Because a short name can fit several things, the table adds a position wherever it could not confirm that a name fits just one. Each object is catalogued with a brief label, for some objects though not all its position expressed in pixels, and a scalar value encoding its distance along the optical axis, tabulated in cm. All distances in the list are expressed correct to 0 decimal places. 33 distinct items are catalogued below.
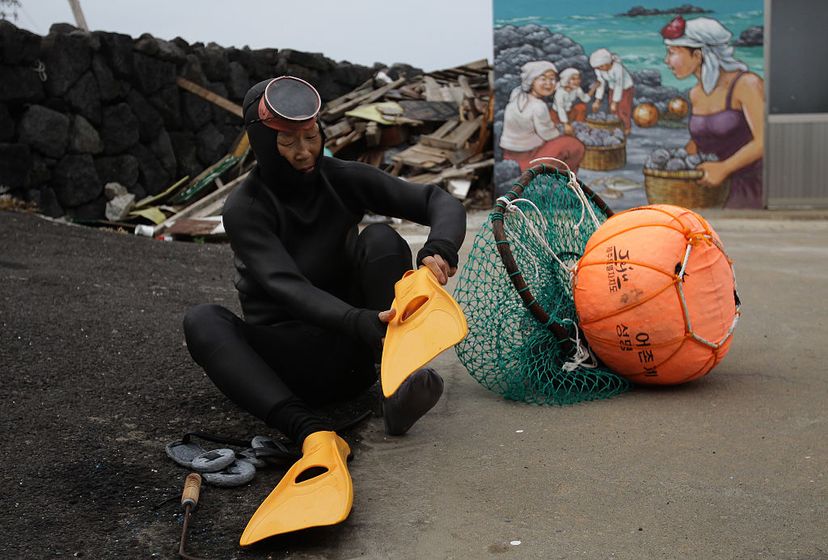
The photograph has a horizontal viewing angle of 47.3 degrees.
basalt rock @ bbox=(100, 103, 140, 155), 1270
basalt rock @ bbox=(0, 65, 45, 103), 1095
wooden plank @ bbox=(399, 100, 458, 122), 1463
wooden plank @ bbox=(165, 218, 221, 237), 1061
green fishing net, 396
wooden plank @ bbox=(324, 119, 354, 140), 1389
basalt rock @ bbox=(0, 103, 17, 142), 1092
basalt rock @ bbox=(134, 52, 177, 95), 1310
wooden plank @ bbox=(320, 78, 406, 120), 1491
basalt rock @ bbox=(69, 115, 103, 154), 1208
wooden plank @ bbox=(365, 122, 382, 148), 1379
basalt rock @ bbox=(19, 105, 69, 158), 1130
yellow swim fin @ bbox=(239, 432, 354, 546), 259
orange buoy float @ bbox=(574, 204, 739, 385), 372
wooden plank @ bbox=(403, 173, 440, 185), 1270
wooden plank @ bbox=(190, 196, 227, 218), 1212
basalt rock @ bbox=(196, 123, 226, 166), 1462
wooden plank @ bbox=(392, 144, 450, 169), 1328
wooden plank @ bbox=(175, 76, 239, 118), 1404
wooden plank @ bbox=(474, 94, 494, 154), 1377
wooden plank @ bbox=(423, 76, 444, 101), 1530
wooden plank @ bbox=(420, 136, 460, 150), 1362
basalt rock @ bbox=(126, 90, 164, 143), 1316
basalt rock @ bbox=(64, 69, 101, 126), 1207
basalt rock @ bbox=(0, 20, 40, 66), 1083
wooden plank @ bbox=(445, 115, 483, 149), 1370
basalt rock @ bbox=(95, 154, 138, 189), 1267
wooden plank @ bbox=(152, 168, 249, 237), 1165
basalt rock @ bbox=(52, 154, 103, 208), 1191
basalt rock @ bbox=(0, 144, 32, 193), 1092
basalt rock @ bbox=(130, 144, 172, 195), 1341
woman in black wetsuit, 319
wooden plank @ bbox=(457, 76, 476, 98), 1489
